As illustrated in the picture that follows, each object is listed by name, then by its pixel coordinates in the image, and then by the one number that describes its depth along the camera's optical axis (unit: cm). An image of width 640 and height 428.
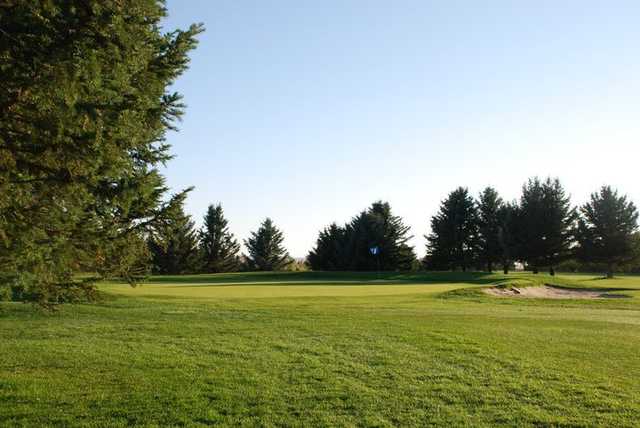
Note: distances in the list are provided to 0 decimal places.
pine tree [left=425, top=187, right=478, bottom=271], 6009
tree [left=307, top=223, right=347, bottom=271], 6431
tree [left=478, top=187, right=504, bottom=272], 5675
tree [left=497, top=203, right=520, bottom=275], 5392
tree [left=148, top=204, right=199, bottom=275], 6631
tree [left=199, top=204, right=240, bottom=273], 7350
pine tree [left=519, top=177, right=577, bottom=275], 5338
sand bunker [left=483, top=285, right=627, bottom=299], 2549
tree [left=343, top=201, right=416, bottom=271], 6128
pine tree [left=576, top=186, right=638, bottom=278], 5100
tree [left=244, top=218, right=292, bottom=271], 7900
